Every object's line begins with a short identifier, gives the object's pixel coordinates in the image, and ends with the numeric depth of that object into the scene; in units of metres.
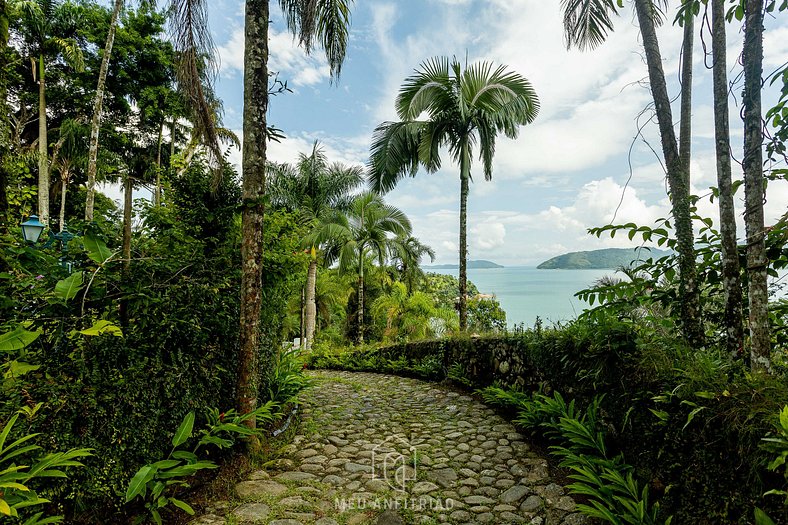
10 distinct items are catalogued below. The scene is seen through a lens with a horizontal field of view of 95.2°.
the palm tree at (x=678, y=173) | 3.00
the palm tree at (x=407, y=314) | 17.91
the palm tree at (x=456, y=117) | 9.16
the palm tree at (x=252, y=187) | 3.30
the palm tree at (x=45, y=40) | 11.86
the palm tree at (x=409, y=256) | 17.67
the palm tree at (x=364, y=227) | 15.45
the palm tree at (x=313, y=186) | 16.80
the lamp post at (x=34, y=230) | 3.41
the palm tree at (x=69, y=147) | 14.39
